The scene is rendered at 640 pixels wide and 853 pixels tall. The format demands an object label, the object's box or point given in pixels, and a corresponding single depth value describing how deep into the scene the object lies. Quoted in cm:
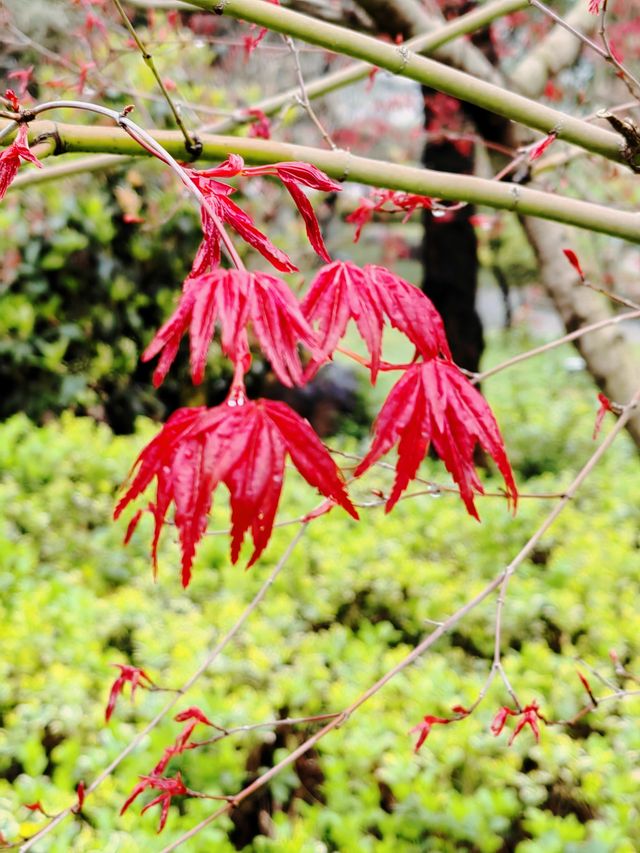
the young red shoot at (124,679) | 84
